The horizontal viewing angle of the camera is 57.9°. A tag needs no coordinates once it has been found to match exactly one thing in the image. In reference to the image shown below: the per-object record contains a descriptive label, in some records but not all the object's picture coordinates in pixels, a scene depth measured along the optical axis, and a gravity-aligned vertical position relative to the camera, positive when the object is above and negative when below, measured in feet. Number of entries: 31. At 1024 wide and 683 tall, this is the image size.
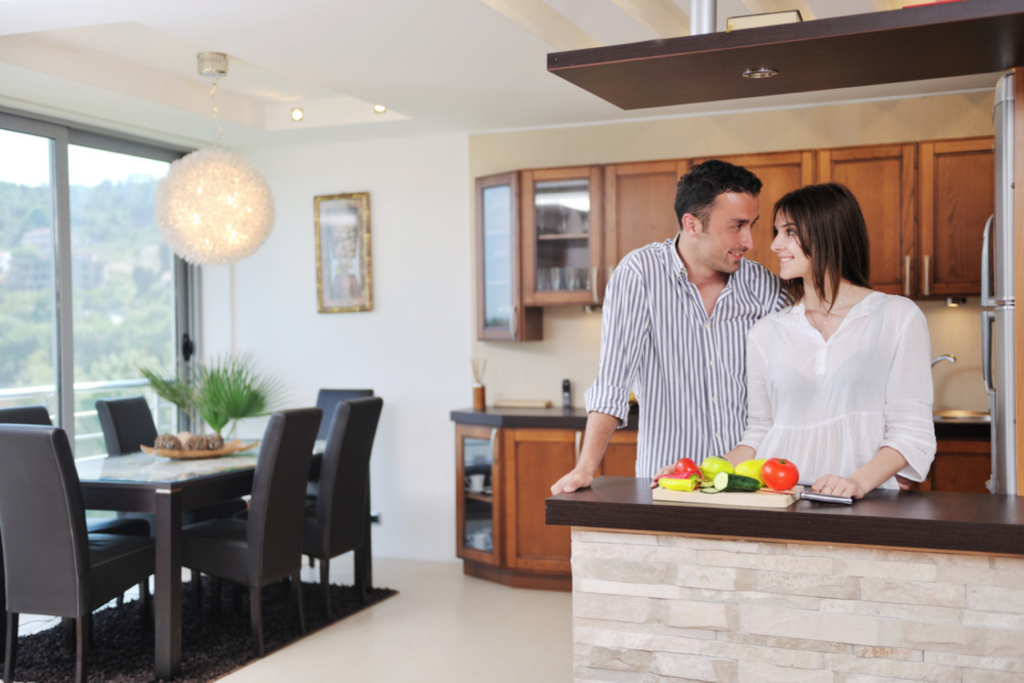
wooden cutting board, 6.19 -1.26
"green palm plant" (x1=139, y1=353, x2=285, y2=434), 16.78 -1.43
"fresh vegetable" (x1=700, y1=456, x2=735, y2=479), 6.66 -1.10
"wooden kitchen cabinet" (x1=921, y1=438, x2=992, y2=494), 14.19 -2.38
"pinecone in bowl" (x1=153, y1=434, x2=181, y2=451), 14.28 -1.90
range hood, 6.21 +1.93
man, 8.03 -0.01
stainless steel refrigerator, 7.37 +0.09
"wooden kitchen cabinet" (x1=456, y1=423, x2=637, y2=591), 16.14 -3.26
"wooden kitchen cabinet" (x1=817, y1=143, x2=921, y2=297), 15.03 +1.80
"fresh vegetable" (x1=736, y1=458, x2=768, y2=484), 6.59 -1.10
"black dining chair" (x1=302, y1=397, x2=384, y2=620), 14.49 -2.80
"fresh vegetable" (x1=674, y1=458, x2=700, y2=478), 6.66 -1.11
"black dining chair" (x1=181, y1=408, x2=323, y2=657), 12.78 -3.03
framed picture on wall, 19.29 +1.36
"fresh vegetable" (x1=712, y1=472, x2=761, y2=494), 6.39 -1.17
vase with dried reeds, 17.85 -1.35
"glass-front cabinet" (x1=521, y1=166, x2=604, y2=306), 16.67 +1.49
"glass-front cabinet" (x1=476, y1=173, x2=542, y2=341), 17.06 +0.96
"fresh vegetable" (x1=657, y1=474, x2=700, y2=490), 6.53 -1.19
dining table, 12.05 -2.42
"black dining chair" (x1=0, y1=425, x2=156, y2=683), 11.17 -2.64
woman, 7.00 -0.40
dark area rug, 12.32 -4.69
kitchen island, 5.71 -1.81
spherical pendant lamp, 14.40 +1.79
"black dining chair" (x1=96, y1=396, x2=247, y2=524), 15.74 -1.93
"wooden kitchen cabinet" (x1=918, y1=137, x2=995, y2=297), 14.69 +1.62
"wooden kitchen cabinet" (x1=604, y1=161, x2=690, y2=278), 16.31 +1.96
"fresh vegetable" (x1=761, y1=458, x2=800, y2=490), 6.37 -1.11
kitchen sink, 14.28 -1.68
